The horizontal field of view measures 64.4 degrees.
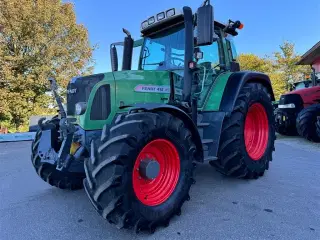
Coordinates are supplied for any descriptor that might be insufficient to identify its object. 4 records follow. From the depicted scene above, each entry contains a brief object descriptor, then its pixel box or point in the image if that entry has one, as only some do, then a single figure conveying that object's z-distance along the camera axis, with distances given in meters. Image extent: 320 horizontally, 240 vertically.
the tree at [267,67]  20.75
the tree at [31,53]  12.79
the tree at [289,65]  20.78
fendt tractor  1.99
